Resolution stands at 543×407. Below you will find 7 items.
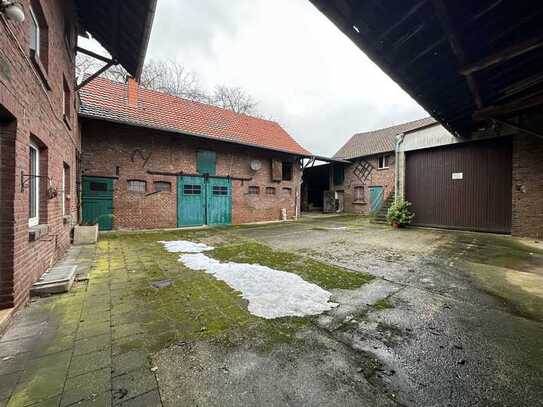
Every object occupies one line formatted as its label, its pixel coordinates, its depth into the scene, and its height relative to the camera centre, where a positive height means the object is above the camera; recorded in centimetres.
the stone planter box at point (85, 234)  591 -94
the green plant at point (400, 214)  965 -58
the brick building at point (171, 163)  822 +153
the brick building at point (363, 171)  1573 +220
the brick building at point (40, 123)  226 +99
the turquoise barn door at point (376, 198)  1573 +15
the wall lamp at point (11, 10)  194 +158
